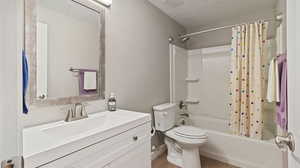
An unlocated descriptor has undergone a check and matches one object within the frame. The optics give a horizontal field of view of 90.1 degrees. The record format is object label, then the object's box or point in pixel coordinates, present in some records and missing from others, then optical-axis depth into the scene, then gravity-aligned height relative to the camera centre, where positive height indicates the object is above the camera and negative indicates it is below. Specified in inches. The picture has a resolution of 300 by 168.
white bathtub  71.2 -35.7
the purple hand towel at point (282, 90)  42.4 -2.0
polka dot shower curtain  75.9 +2.7
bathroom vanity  29.0 -14.2
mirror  44.3 +11.3
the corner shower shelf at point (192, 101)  121.3 -14.5
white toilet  74.7 -28.0
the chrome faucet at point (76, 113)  48.3 -9.8
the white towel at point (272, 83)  51.7 +0.1
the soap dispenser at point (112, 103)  61.5 -8.1
